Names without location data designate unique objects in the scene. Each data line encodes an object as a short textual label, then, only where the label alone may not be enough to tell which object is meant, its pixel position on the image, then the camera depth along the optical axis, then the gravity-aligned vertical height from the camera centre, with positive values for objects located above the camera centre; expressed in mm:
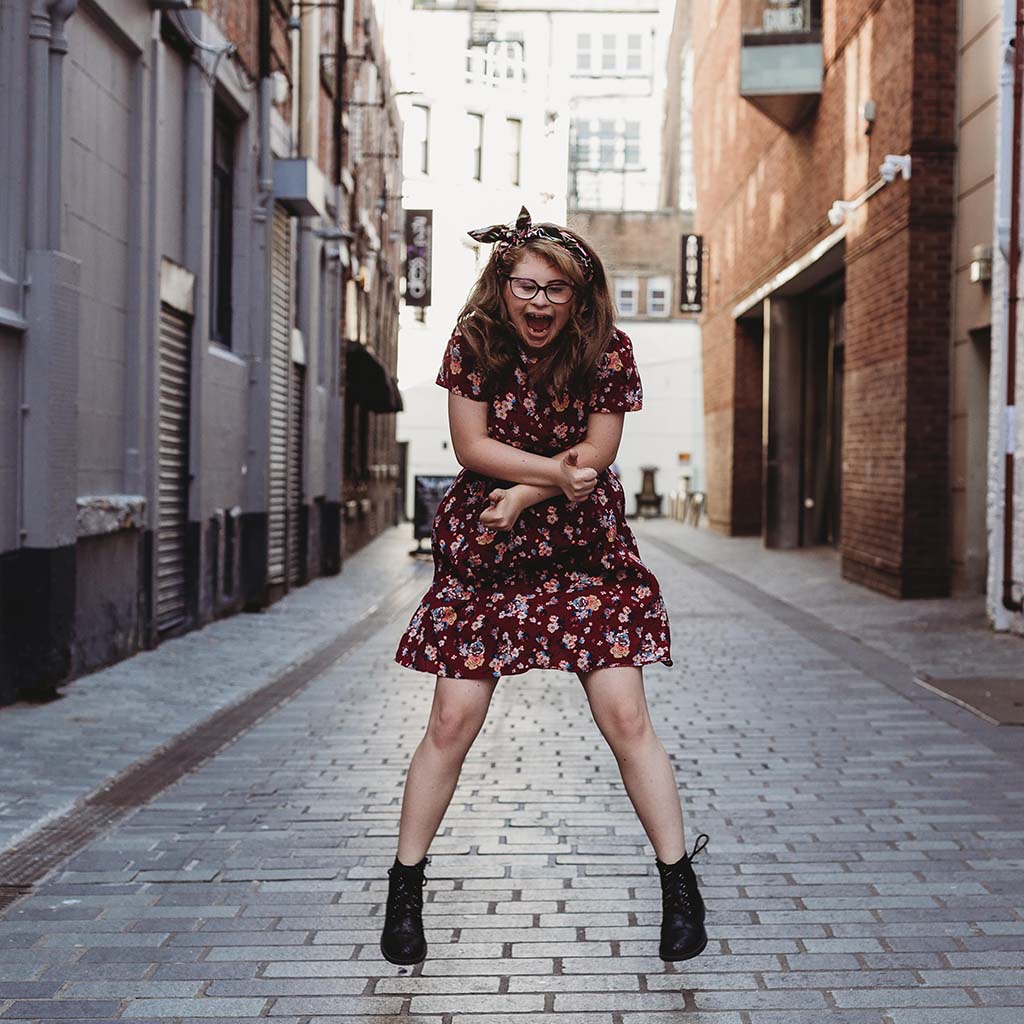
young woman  3418 -152
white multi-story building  43531 +11912
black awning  21219 +1717
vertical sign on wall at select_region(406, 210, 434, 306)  33812 +5678
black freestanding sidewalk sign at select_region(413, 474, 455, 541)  22516 -65
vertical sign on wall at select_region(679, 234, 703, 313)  32188 +4958
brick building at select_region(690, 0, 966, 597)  13836 +2927
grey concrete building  7422 +1182
